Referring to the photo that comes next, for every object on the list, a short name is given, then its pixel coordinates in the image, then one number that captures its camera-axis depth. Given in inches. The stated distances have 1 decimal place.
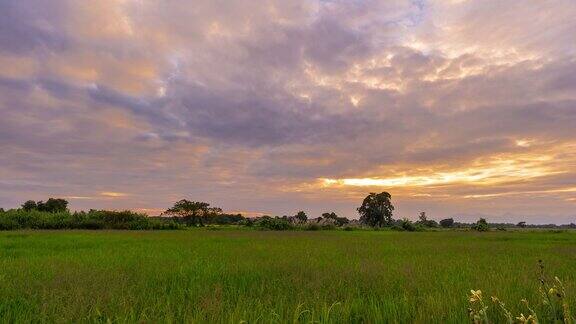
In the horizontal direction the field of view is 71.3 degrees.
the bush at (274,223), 2050.9
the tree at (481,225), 2468.0
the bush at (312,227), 2098.9
